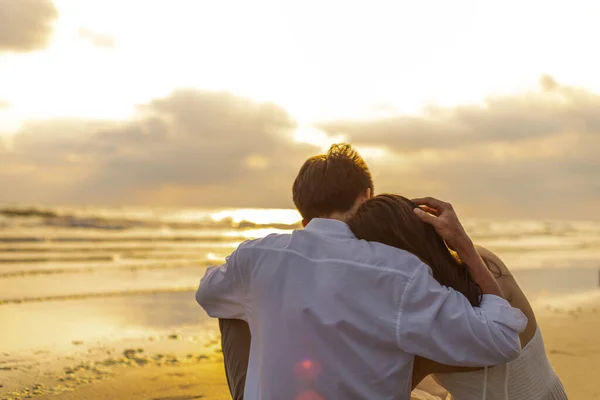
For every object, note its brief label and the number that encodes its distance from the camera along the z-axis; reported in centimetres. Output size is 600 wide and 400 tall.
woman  217
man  194
